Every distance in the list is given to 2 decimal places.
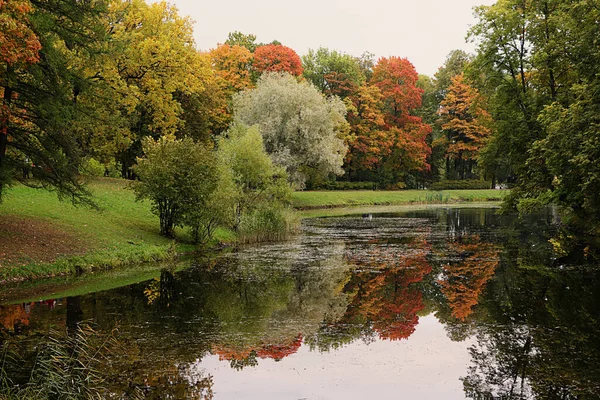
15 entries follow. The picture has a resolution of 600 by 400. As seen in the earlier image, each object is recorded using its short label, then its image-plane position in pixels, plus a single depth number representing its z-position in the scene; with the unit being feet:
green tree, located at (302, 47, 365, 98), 219.20
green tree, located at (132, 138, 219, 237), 73.72
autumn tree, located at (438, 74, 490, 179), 230.48
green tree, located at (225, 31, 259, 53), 241.55
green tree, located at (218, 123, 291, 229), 93.35
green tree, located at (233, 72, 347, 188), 152.25
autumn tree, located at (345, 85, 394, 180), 215.10
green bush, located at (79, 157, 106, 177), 124.30
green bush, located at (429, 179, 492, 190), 231.50
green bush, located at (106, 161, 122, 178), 155.12
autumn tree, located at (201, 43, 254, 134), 174.94
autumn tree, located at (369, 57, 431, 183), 228.43
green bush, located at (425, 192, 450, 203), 207.92
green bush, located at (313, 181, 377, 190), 202.49
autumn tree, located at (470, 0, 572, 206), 83.66
